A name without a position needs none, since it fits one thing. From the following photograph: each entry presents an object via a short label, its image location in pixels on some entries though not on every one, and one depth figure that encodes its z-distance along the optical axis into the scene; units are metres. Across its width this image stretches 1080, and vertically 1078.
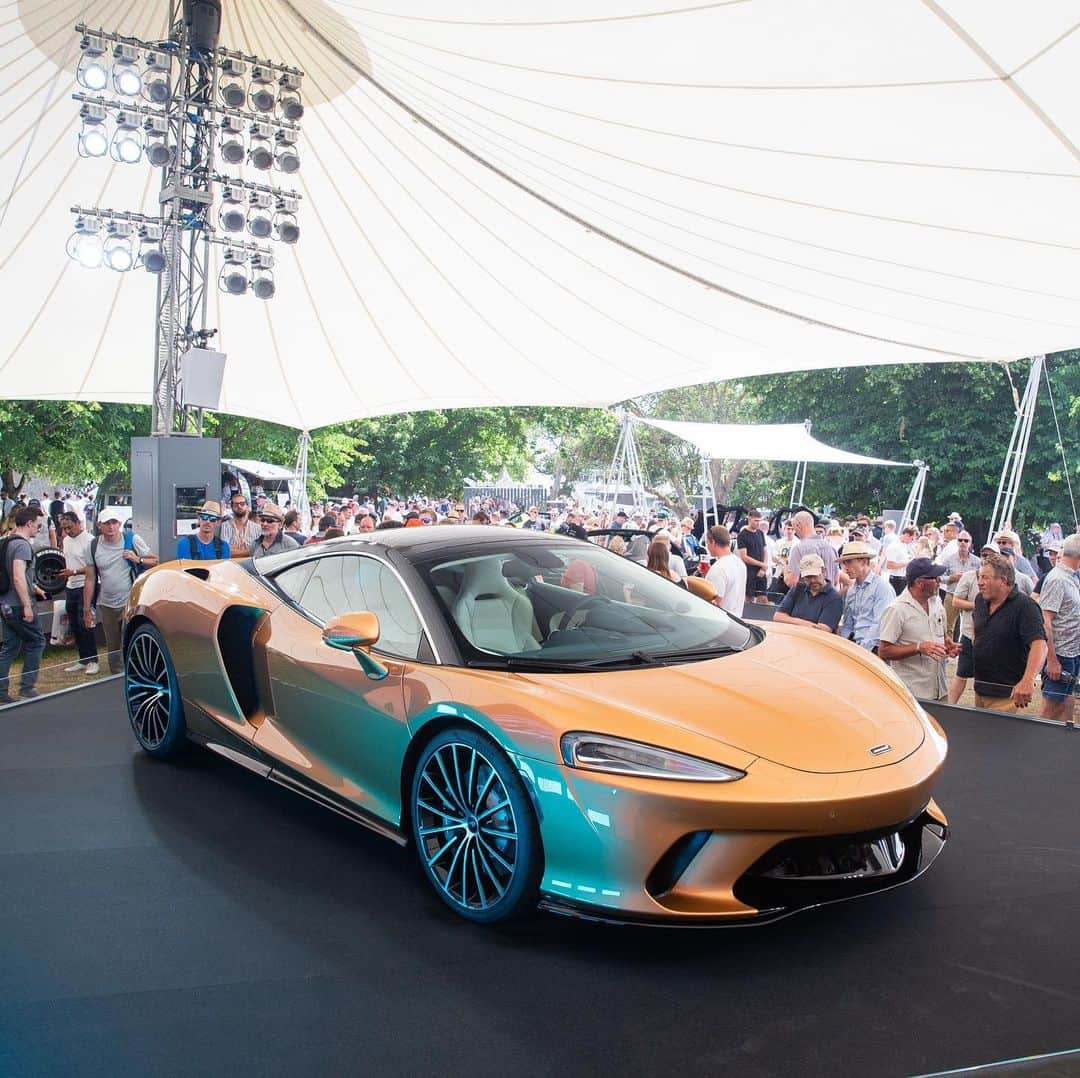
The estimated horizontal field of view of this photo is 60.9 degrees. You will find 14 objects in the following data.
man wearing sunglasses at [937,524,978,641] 9.74
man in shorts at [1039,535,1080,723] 6.38
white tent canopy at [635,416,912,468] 20.19
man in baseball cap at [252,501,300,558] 8.84
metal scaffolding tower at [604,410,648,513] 18.50
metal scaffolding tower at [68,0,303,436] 8.99
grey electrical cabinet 9.08
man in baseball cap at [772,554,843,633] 6.51
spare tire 9.42
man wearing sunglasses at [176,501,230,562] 8.42
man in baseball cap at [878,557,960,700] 5.72
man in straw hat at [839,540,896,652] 6.46
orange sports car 2.54
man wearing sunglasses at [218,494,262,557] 9.55
